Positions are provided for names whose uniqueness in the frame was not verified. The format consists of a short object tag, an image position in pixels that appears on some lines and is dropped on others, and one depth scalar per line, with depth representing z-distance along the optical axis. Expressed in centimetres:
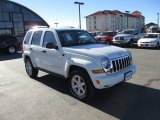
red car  1409
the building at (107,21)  5797
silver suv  304
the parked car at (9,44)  1089
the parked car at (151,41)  1114
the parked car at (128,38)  1288
